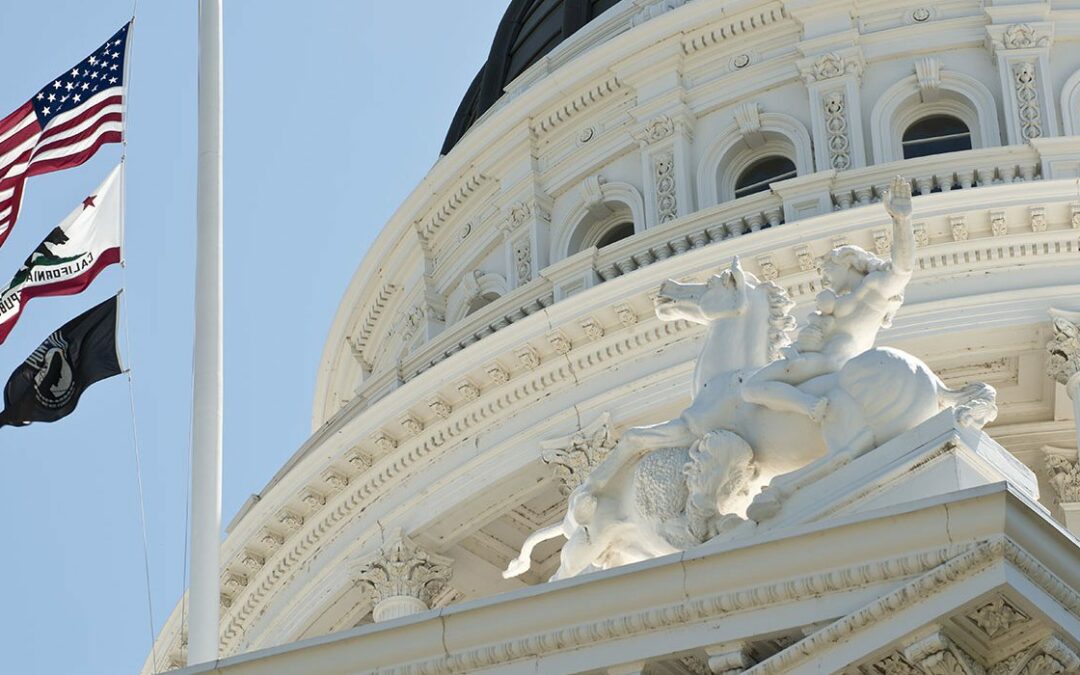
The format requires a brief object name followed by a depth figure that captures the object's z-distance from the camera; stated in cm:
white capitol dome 3581
